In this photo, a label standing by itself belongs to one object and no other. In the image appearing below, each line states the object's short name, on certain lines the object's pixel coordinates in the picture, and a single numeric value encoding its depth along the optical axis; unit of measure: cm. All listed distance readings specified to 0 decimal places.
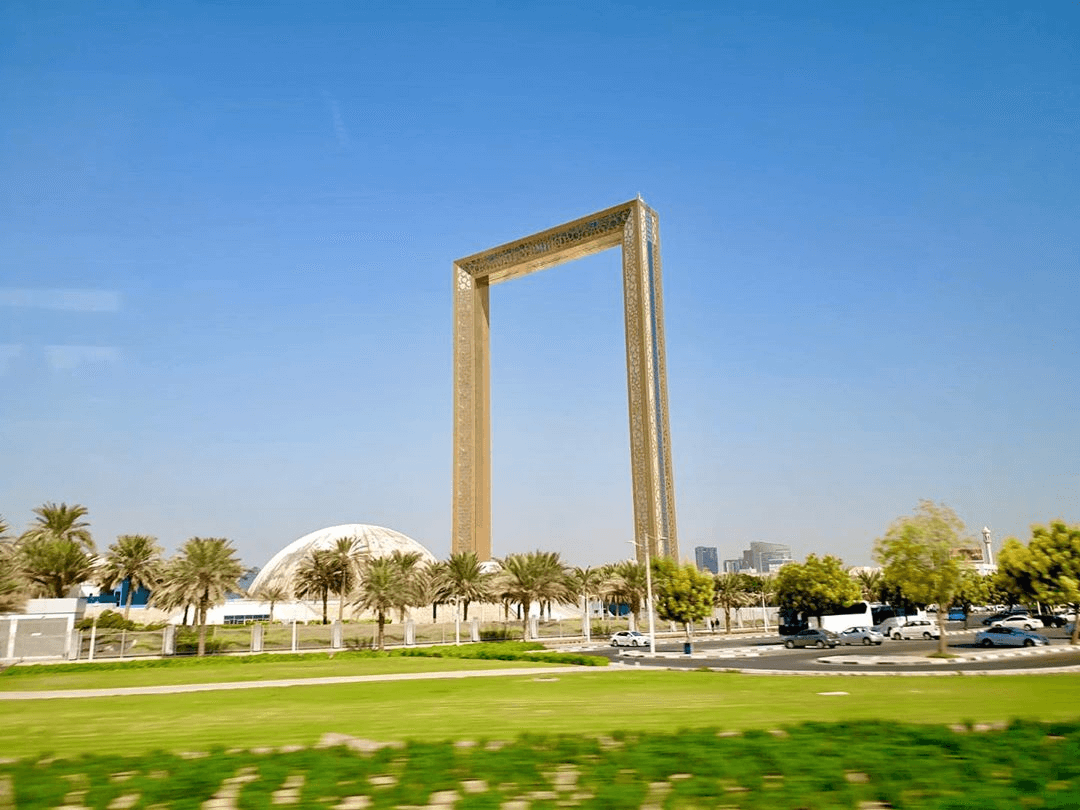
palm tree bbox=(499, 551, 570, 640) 6781
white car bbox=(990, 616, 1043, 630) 6138
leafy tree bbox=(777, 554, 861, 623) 6769
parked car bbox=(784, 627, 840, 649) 5353
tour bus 6706
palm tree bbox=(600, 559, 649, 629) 7325
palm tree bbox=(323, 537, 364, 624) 7581
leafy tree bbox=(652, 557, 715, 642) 6303
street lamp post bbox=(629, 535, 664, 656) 5078
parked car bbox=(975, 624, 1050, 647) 4634
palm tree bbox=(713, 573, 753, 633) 8631
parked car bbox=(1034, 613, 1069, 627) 7343
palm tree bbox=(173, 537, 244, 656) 5919
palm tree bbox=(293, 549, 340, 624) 7731
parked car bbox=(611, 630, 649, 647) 6131
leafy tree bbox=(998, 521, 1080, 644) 4597
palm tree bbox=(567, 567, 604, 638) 7488
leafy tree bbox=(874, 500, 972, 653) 3834
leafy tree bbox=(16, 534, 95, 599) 6109
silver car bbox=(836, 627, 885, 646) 5444
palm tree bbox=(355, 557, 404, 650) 6072
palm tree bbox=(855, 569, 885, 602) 10388
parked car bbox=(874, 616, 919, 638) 6162
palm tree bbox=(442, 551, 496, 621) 7056
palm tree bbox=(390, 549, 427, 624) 6219
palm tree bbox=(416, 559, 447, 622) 6980
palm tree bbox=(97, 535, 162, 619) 6806
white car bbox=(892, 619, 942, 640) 6106
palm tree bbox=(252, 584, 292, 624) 8938
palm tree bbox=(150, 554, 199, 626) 5941
